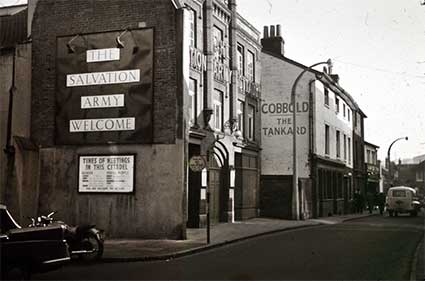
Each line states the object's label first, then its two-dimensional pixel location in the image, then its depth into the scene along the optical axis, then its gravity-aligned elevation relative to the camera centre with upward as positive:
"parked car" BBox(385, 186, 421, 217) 41.31 -1.01
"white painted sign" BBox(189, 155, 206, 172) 16.59 +0.75
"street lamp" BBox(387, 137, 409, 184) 49.65 +3.63
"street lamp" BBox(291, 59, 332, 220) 27.36 +0.46
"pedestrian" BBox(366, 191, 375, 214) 44.23 -1.02
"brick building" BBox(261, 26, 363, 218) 30.27 +3.08
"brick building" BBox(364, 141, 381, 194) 55.66 +2.17
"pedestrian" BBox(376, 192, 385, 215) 44.58 -1.10
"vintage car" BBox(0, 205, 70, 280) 9.43 -1.11
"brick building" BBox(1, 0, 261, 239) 18.58 +2.48
